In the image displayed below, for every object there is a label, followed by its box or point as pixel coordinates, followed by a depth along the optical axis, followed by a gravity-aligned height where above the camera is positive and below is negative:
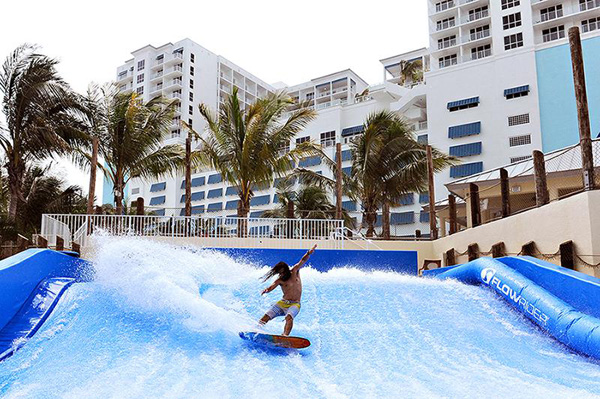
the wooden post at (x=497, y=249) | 12.82 -0.34
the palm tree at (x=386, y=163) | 24.30 +3.44
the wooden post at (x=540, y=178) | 11.71 +1.24
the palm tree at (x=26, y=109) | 18.34 +4.80
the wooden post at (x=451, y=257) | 15.86 -0.63
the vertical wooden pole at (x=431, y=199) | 20.28 +1.45
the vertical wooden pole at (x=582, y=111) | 10.02 +2.39
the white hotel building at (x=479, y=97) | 40.97 +11.98
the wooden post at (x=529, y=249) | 11.60 -0.32
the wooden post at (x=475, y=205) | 15.47 +0.89
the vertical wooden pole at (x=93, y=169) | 19.17 +2.75
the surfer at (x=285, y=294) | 7.40 -0.76
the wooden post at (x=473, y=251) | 14.02 -0.41
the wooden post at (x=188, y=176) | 20.84 +2.63
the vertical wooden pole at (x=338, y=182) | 20.99 +2.29
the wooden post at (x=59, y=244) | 12.56 +0.02
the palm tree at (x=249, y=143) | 21.50 +4.00
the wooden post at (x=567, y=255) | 10.06 -0.41
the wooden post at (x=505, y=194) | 13.64 +1.07
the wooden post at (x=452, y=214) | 17.62 +0.73
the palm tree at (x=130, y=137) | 21.52 +4.38
